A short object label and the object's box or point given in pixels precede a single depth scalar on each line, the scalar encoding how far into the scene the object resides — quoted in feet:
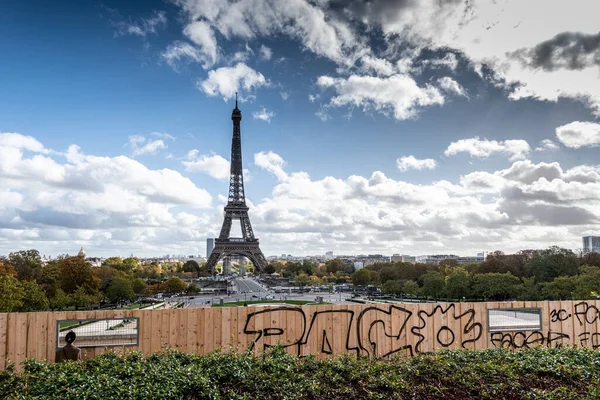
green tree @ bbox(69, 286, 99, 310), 159.02
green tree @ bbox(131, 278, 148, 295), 229.86
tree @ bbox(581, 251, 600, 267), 188.05
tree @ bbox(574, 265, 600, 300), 128.44
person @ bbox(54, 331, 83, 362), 29.96
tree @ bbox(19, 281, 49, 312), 126.00
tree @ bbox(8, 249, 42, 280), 195.60
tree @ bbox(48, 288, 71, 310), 149.59
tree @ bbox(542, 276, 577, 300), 142.00
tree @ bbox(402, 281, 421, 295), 209.71
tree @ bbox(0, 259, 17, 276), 155.86
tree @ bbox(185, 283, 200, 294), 264.93
